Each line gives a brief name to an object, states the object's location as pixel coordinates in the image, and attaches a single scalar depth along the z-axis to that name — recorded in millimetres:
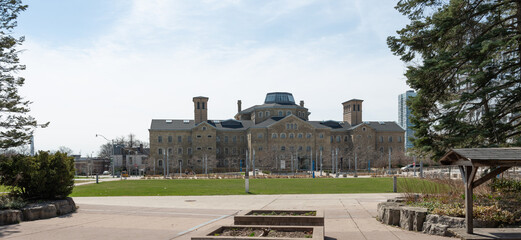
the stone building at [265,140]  92500
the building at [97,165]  110069
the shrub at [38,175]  17500
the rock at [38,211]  15672
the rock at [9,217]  14727
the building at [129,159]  92819
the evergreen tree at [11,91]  17891
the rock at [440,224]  11938
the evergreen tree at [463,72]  17125
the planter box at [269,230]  10180
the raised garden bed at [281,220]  12141
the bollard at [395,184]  28116
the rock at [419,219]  12867
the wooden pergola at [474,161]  10362
